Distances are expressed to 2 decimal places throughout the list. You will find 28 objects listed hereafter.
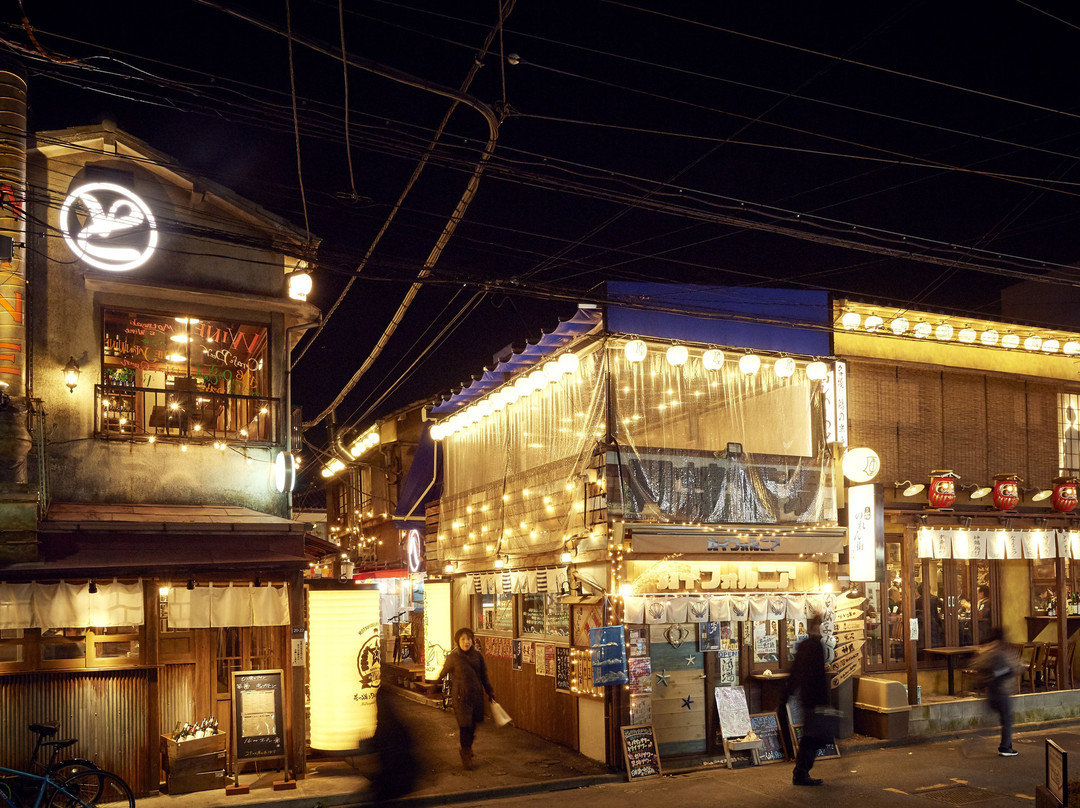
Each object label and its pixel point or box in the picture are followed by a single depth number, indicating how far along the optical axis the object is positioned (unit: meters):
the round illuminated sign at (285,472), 14.74
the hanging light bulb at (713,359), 15.20
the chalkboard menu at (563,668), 15.66
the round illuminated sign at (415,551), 23.20
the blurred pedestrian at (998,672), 13.89
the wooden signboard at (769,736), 14.66
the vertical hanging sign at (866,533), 15.52
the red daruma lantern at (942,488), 17.11
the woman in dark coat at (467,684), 13.98
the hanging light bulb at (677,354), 14.92
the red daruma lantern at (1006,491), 17.81
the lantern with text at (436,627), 21.98
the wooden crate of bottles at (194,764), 12.40
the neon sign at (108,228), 13.67
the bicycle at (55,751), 10.88
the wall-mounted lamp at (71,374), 13.52
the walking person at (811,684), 12.12
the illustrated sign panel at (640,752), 13.61
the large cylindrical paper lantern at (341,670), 14.59
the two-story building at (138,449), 12.43
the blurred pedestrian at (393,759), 12.80
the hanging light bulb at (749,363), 15.55
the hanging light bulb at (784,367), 15.89
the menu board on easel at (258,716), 12.82
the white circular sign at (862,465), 16.05
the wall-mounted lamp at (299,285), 15.36
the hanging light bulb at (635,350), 14.55
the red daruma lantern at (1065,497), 18.44
